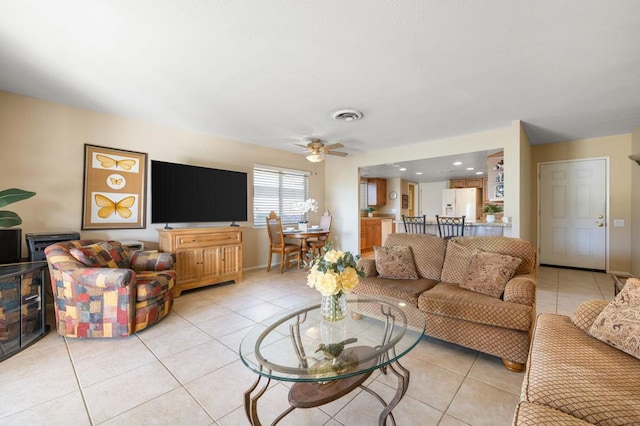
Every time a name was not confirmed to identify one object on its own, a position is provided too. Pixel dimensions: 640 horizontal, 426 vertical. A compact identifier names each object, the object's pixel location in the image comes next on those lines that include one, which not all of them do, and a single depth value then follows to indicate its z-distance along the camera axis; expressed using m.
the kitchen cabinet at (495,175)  4.49
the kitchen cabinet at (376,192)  8.15
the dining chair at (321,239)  5.26
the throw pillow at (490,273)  2.22
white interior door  4.76
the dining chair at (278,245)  4.94
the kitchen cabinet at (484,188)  7.77
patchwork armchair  2.38
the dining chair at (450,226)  4.10
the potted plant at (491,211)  4.36
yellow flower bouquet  1.61
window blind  5.25
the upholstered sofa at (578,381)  0.95
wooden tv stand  3.63
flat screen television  3.71
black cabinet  2.16
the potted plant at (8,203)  2.36
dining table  4.93
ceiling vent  3.39
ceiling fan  4.43
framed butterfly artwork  3.36
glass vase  1.72
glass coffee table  1.23
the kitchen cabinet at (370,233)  7.31
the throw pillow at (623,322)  1.32
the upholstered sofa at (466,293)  1.94
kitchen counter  3.98
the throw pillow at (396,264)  2.80
